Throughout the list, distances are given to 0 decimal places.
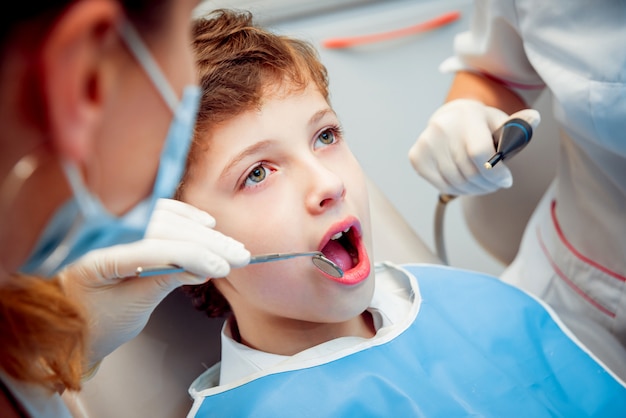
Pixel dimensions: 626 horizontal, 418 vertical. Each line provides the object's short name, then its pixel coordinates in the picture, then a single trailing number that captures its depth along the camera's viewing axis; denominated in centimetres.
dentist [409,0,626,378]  102
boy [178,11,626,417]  98
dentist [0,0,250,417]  44
